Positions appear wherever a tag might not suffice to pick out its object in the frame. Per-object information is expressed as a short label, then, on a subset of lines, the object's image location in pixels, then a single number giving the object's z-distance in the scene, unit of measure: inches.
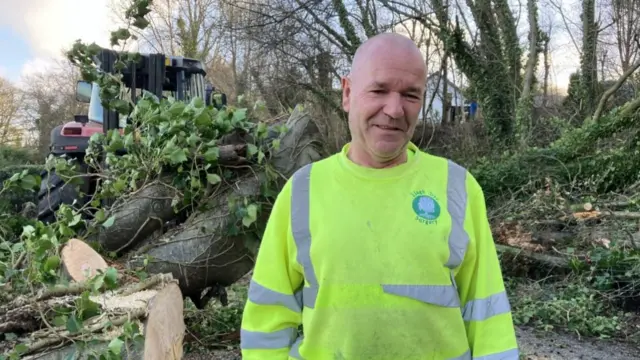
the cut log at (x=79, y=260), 117.6
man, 55.9
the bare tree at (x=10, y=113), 1034.7
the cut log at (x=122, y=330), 93.7
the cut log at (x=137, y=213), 148.0
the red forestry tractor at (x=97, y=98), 230.1
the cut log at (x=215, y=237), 146.5
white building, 637.3
